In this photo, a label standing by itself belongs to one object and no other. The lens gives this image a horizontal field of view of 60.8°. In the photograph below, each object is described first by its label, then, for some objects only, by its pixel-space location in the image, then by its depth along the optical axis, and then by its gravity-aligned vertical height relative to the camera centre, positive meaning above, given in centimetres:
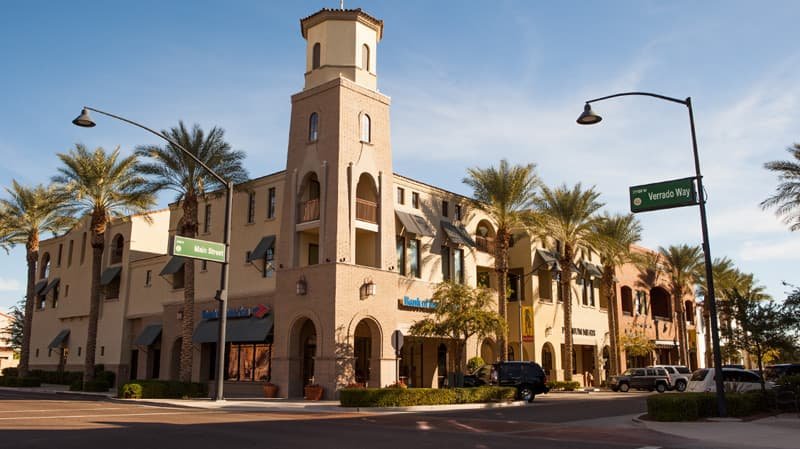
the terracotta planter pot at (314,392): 2956 -128
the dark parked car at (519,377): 3050 -69
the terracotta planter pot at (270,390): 3162 -128
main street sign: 2498 +422
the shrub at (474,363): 3719 -8
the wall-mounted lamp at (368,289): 3108 +326
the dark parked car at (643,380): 4269 -118
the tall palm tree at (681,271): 5928 +781
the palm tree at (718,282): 6431 +734
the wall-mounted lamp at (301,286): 3134 +342
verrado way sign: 2009 +486
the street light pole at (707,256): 1944 +299
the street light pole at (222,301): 2603 +234
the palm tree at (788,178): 3072 +814
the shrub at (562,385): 4264 -146
